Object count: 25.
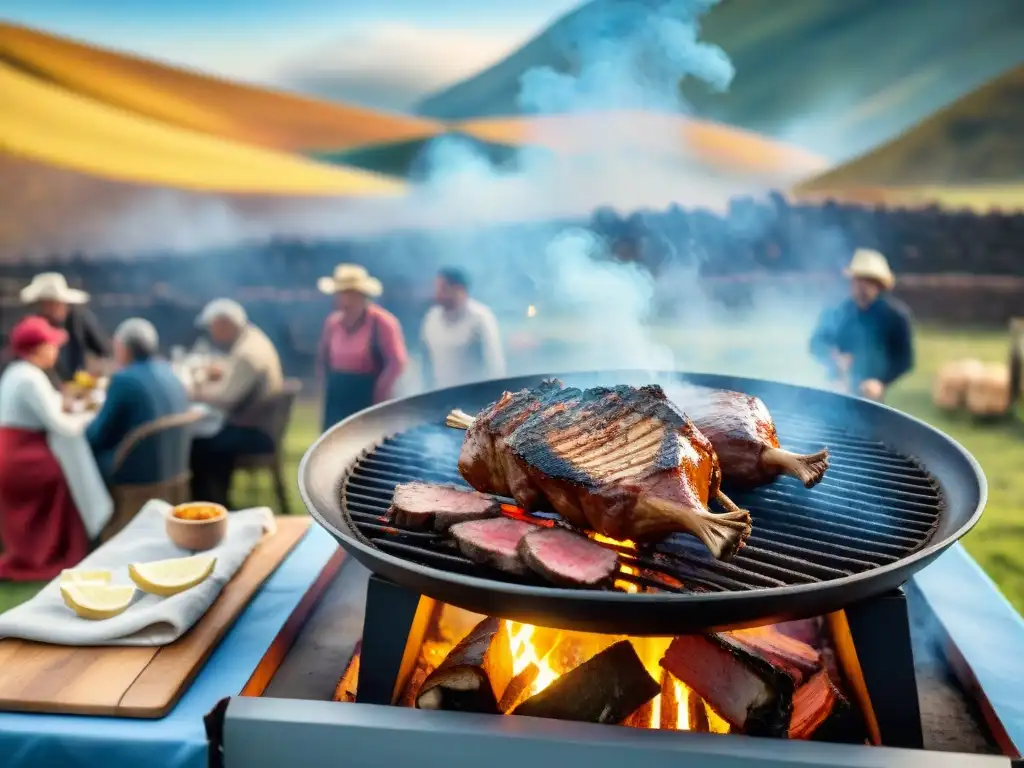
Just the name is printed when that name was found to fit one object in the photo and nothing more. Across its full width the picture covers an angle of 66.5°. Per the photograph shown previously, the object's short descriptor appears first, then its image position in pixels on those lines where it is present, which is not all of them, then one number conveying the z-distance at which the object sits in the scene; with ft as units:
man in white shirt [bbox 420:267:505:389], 21.91
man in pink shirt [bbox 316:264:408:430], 22.41
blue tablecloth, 7.11
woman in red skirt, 18.74
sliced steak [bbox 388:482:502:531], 7.37
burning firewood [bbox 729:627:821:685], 8.14
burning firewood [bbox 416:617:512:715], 7.44
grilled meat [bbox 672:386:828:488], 8.00
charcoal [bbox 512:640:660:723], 7.35
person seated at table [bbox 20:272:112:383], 23.93
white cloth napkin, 8.45
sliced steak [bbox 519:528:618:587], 6.24
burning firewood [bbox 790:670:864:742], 7.50
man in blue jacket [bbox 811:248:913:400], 20.47
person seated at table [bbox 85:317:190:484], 19.30
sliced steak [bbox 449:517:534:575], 6.65
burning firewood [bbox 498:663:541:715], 7.91
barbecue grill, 6.01
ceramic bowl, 10.24
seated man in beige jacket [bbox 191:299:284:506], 22.45
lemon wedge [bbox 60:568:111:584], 9.32
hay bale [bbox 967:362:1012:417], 31.63
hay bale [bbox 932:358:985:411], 32.65
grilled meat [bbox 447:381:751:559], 6.64
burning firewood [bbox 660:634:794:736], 7.14
